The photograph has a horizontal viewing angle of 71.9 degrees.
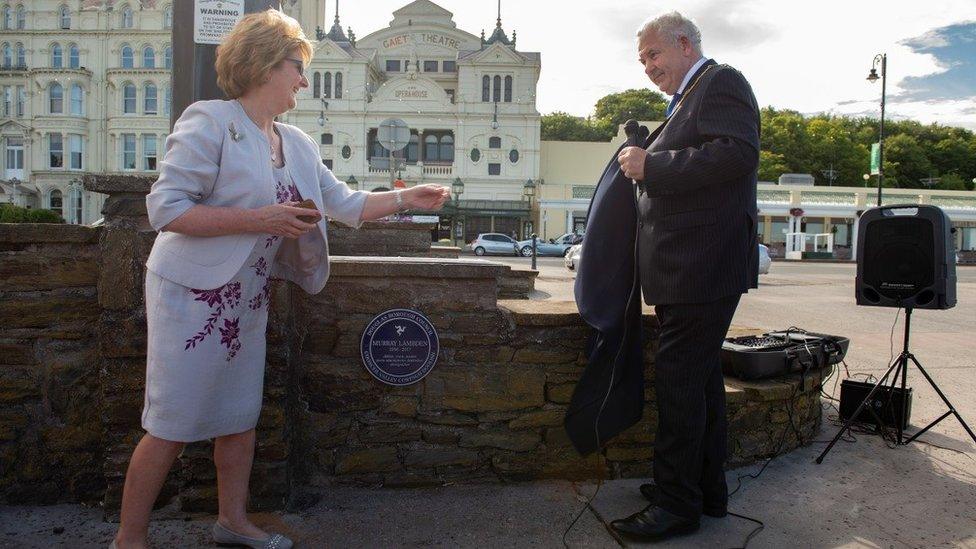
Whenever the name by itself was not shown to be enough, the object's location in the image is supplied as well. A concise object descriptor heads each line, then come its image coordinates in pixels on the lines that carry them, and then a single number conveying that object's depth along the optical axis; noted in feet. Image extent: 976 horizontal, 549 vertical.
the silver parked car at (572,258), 77.25
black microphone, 10.00
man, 8.58
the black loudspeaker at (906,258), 12.43
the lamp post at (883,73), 96.17
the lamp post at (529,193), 136.84
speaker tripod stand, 12.15
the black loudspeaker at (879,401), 13.62
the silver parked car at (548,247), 118.83
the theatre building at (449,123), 167.32
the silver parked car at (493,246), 119.03
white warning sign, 10.87
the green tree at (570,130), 244.63
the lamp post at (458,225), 157.69
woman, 7.21
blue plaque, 10.32
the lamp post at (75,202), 168.55
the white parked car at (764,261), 70.97
